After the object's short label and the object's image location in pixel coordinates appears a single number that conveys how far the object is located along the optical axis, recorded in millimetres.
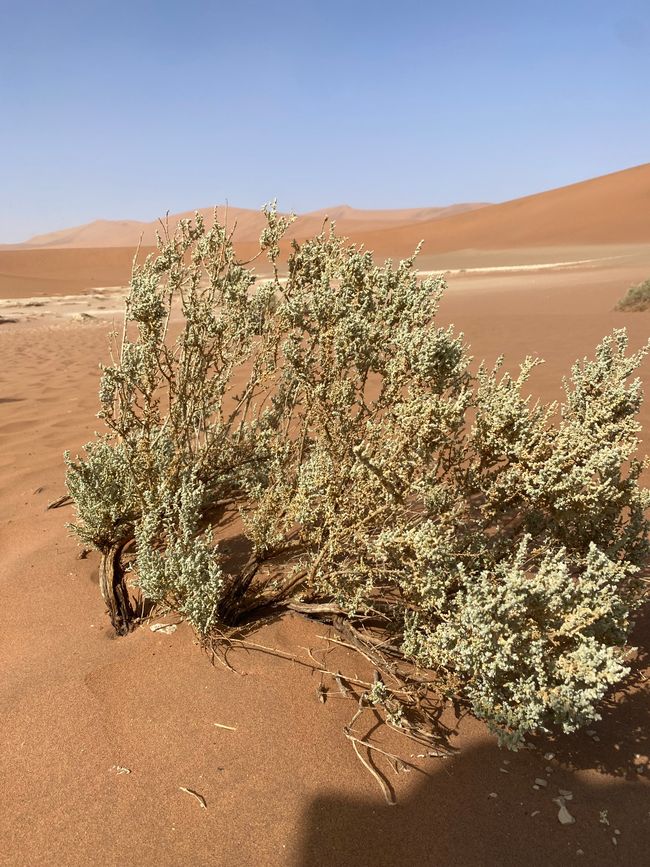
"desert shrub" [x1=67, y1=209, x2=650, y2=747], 1826
